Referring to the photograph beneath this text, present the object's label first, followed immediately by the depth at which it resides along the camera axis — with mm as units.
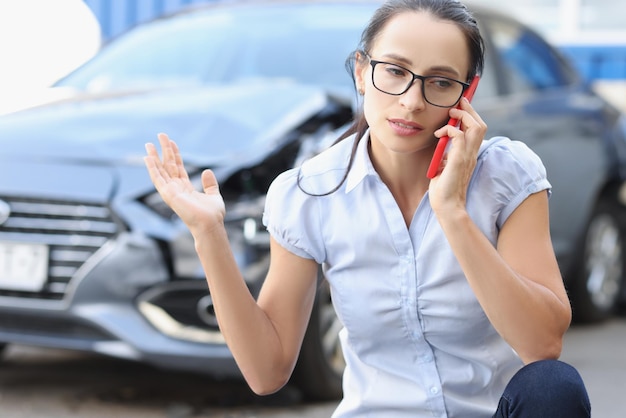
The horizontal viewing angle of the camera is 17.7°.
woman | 3877
